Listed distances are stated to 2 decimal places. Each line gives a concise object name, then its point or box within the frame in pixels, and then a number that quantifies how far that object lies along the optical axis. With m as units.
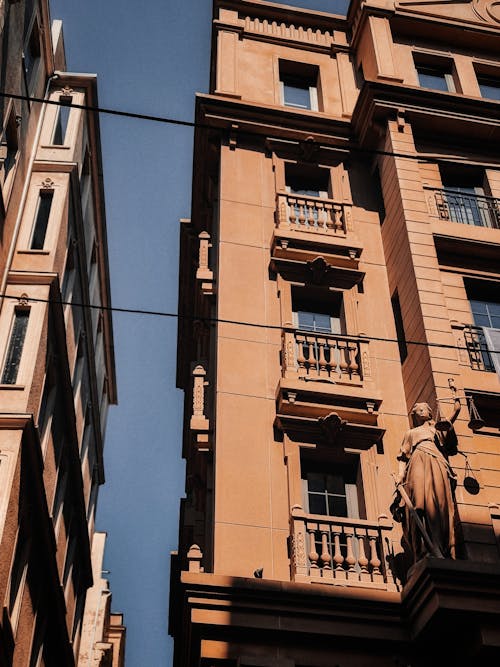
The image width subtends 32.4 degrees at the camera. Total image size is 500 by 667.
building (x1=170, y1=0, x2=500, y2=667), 14.37
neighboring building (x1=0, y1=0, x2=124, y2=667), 21.36
